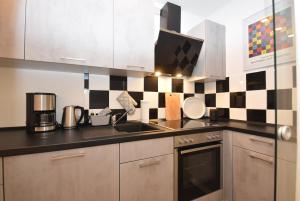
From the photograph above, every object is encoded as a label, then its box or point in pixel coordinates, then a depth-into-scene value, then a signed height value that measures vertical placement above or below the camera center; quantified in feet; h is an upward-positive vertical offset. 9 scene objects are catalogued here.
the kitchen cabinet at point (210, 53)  5.70 +1.99
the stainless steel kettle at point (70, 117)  4.14 -0.46
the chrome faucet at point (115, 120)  4.85 -0.63
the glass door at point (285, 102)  2.08 +0.00
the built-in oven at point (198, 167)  3.98 -1.95
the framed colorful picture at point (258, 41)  4.81 +2.12
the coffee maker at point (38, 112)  3.51 -0.27
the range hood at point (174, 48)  5.03 +1.97
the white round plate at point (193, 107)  6.37 -0.26
